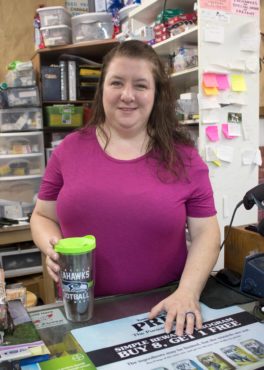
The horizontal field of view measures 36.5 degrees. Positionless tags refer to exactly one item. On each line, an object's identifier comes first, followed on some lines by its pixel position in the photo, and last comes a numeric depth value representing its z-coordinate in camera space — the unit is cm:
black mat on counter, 92
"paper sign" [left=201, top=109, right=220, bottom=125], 208
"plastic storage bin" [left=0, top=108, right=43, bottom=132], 297
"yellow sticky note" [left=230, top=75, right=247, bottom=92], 212
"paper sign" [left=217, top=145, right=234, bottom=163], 214
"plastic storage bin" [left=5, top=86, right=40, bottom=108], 297
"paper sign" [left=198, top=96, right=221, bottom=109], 206
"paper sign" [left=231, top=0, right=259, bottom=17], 209
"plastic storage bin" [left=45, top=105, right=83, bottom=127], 303
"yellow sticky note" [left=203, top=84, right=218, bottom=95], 205
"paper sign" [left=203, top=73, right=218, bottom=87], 205
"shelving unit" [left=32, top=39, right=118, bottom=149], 294
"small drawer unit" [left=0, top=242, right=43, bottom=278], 292
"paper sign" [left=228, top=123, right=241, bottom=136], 215
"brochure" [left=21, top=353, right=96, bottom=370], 64
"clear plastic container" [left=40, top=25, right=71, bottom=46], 292
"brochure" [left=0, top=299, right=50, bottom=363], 67
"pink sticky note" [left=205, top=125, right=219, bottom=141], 209
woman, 106
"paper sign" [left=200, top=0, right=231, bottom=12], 201
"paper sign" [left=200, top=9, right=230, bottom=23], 201
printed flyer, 67
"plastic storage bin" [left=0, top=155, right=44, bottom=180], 295
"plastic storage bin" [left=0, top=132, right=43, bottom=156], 296
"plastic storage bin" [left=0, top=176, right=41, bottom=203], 299
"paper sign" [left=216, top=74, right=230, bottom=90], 208
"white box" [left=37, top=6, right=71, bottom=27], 292
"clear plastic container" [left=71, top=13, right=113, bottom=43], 291
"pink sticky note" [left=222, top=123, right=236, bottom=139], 213
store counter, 77
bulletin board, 205
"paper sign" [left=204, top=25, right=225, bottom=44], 202
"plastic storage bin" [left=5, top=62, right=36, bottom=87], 300
